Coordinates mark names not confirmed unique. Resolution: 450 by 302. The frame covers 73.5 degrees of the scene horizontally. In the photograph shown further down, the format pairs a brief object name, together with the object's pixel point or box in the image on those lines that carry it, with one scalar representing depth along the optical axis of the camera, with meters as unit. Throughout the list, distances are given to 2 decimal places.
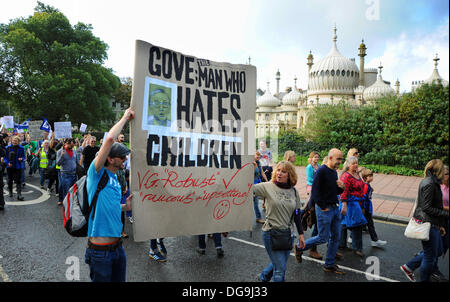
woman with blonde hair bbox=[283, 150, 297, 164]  6.26
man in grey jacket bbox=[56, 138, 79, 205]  8.00
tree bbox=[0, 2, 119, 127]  29.39
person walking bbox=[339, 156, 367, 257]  5.34
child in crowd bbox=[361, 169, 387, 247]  5.91
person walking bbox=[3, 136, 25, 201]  8.73
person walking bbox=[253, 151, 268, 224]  7.16
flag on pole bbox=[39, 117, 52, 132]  13.45
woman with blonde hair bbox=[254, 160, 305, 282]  3.50
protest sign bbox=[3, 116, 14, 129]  15.42
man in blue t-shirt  2.74
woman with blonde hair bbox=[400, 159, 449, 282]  3.76
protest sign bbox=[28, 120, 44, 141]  14.20
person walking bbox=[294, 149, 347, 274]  4.51
